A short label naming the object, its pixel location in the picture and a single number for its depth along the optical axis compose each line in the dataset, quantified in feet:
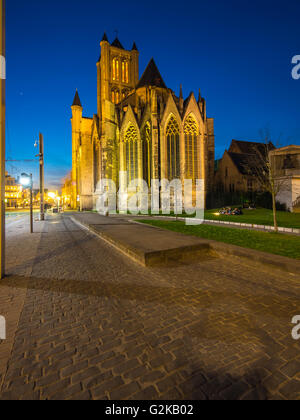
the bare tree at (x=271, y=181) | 34.11
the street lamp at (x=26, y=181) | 40.10
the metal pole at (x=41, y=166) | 58.49
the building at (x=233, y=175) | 115.03
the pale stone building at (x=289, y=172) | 65.92
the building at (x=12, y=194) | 269.44
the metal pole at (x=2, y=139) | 14.37
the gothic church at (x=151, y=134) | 96.99
